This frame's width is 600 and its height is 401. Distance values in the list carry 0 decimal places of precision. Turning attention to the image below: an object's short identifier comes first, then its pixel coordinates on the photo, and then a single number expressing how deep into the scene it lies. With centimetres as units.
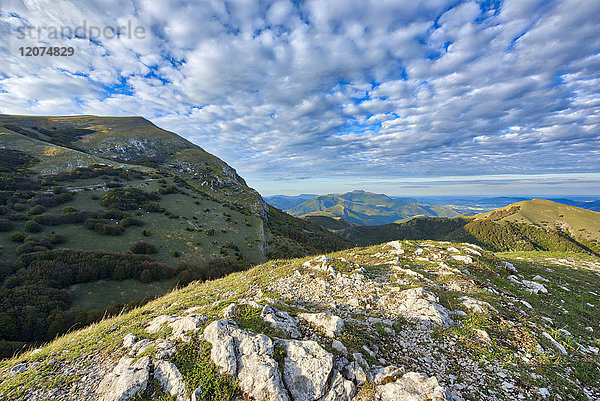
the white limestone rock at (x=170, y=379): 446
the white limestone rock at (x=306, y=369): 470
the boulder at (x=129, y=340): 593
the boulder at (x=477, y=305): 819
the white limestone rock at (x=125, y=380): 435
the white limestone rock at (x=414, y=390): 436
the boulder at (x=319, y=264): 1284
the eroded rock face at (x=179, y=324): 593
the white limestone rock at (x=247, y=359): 458
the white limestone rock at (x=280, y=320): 635
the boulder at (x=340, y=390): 465
